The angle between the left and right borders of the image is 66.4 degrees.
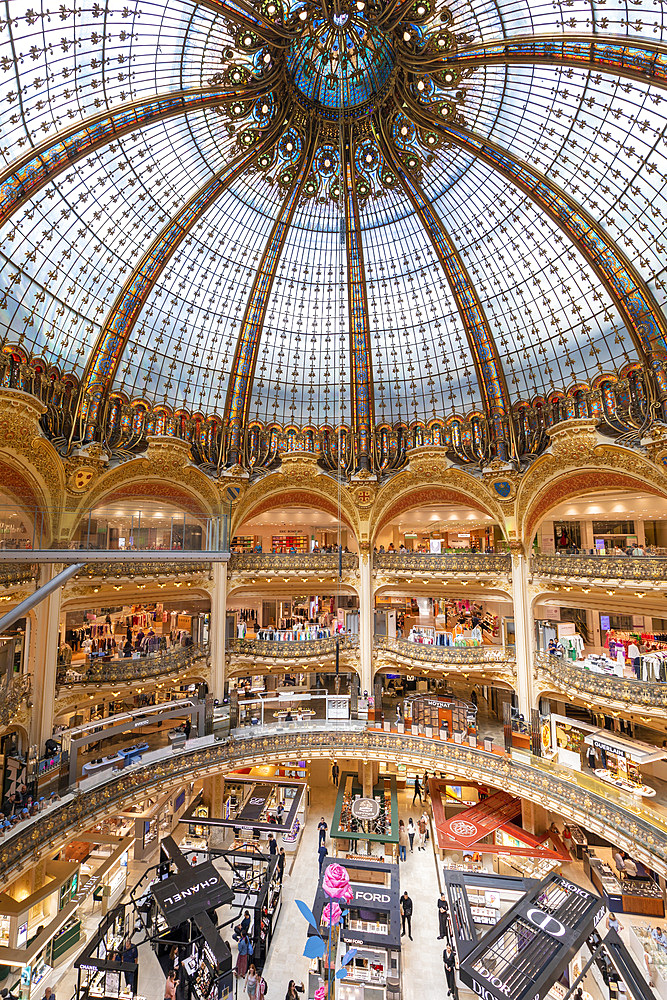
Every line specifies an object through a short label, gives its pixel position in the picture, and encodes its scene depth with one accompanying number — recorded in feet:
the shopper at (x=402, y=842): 84.77
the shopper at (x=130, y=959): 54.85
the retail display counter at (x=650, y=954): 58.18
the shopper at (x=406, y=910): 68.64
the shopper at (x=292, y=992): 53.67
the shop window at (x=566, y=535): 107.45
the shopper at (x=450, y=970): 57.31
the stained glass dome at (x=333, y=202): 61.00
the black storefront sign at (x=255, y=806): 86.75
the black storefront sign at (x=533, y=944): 49.14
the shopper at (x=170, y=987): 55.01
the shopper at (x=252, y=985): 55.67
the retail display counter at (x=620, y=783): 72.02
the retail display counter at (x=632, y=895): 69.67
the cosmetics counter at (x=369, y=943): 56.65
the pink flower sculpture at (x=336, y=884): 43.96
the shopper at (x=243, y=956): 59.41
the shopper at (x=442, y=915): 66.18
